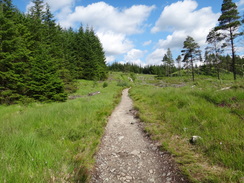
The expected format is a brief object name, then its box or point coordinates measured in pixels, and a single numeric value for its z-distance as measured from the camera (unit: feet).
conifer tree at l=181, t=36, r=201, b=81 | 133.39
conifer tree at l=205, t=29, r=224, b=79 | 114.11
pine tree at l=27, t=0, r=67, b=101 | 46.67
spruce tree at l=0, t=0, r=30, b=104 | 43.14
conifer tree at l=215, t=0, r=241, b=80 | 68.18
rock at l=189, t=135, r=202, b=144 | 11.45
